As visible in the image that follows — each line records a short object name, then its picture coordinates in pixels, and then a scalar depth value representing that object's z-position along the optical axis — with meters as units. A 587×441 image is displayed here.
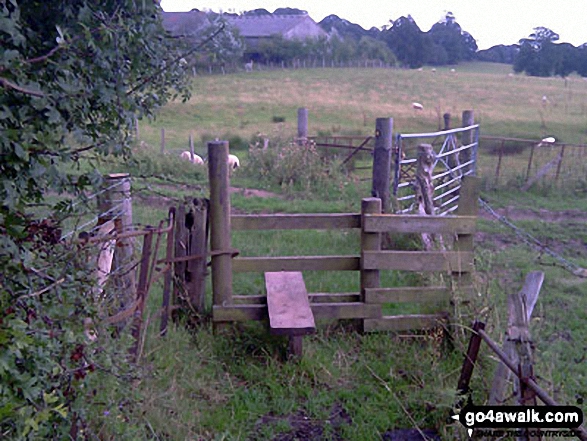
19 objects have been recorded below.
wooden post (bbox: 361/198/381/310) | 5.63
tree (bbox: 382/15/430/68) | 85.88
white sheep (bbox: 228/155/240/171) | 16.16
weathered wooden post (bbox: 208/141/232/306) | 5.46
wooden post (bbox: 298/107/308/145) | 15.97
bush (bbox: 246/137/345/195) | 13.59
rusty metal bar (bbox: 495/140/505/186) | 14.51
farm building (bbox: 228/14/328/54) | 75.44
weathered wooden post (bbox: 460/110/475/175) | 14.27
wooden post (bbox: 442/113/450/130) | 15.51
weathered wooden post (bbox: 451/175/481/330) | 5.57
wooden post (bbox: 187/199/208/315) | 5.55
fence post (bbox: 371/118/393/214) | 8.90
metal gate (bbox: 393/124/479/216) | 10.26
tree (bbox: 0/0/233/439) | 2.12
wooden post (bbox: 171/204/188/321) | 5.49
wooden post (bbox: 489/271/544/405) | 3.15
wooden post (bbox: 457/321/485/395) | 3.92
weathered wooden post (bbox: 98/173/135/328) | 4.49
